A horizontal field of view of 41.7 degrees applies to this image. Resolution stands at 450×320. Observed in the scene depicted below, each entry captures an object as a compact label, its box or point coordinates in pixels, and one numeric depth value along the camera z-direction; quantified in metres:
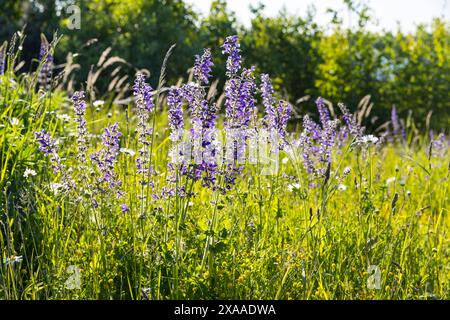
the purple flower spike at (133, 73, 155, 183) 2.73
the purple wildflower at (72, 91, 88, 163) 2.83
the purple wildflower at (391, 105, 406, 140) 7.13
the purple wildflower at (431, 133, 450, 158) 6.77
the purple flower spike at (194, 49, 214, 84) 2.64
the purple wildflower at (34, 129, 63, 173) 2.76
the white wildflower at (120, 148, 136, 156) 3.23
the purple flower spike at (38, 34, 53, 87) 3.88
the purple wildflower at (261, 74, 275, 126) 3.05
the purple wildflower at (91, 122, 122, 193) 2.89
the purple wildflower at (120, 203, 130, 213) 2.90
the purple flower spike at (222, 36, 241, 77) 2.69
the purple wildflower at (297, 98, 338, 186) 3.57
